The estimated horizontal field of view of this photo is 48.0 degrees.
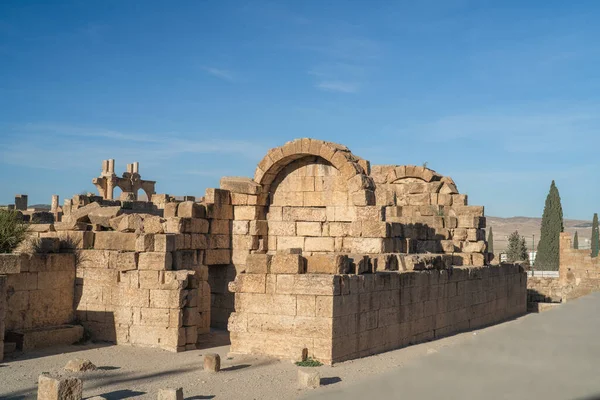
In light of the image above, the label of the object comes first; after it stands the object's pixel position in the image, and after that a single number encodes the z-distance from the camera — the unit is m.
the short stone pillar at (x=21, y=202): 30.41
